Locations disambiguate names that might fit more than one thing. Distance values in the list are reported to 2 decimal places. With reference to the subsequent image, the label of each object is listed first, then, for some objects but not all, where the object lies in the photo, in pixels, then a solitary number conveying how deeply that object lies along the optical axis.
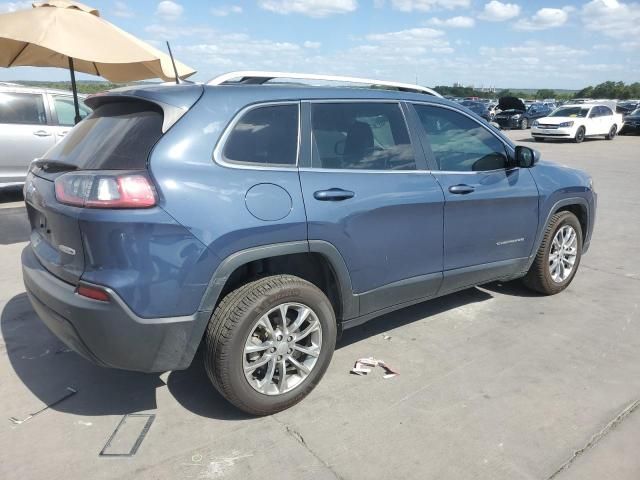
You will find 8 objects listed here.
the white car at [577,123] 22.12
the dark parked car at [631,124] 27.14
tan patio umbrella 5.30
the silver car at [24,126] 8.10
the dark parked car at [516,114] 30.66
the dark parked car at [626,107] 33.72
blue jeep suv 2.46
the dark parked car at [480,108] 29.73
